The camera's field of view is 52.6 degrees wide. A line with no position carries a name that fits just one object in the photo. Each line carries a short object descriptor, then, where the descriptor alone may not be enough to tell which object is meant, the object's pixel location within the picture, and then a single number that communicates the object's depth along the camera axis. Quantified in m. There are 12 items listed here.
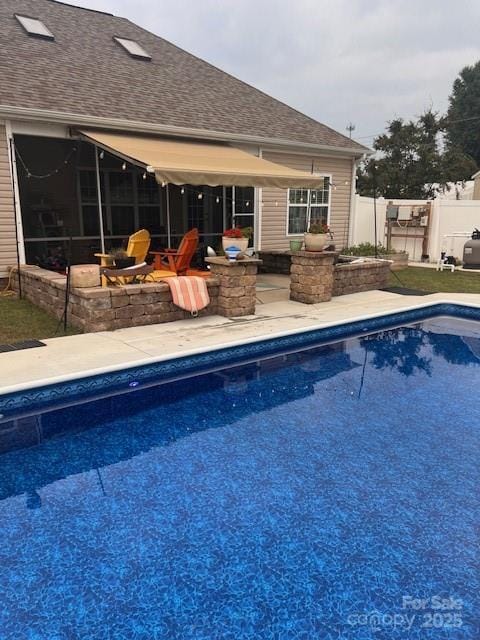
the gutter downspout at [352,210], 18.39
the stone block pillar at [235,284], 10.14
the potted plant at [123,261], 9.80
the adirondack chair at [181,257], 12.12
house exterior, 11.36
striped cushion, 9.77
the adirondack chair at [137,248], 11.81
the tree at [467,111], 53.97
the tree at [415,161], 30.92
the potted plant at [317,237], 11.32
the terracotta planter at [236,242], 10.17
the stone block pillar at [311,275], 11.63
